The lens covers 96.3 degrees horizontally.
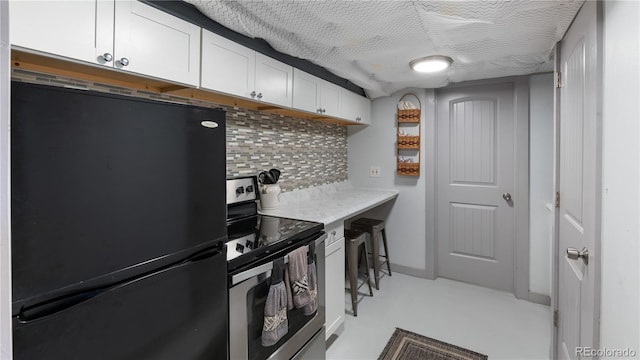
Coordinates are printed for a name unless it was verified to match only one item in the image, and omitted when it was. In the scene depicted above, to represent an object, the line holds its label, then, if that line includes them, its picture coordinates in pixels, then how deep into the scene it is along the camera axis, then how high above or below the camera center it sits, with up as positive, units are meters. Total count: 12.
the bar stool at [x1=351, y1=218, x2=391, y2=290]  2.72 -0.45
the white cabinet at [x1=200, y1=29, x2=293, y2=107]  1.44 +0.63
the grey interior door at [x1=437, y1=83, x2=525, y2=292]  2.73 -0.01
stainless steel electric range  1.23 -0.41
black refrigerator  0.68 -0.14
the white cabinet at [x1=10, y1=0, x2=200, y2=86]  0.91 +0.54
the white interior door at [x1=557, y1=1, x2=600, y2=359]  1.05 +0.01
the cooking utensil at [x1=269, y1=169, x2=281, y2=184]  2.14 +0.06
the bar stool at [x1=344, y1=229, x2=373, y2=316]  2.39 -0.68
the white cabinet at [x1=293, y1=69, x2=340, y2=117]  2.07 +0.70
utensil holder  2.12 -0.11
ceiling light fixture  2.11 +0.91
